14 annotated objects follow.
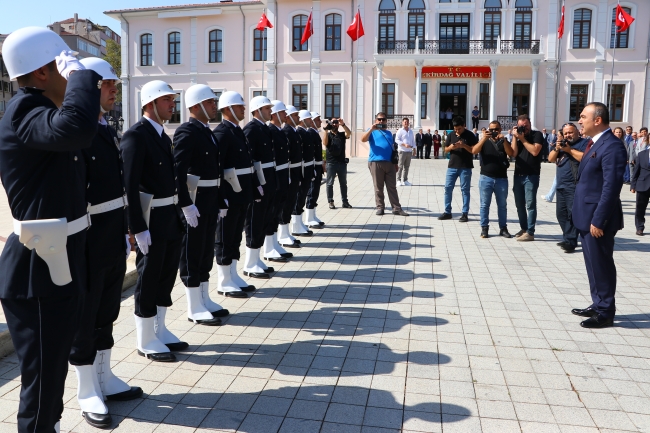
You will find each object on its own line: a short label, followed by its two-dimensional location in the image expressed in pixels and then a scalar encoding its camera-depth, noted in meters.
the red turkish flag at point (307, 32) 34.19
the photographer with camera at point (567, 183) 9.57
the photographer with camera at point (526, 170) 10.10
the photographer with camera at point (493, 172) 10.66
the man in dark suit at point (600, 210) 5.79
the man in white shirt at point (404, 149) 18.58
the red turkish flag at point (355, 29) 31.22
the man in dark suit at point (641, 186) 11.46
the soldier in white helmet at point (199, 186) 5.57
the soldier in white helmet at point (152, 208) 4.43
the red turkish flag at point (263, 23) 33.05
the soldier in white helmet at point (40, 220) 2.80
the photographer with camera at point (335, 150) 13.17
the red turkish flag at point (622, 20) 29.77
